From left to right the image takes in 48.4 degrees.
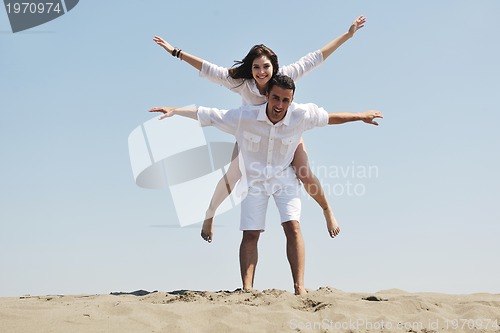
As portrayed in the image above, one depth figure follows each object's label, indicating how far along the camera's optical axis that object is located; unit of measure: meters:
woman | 5.82
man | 5.64
